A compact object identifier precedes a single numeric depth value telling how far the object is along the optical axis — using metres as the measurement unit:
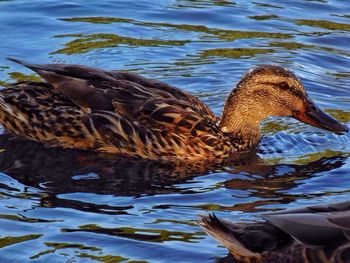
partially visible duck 16.34
